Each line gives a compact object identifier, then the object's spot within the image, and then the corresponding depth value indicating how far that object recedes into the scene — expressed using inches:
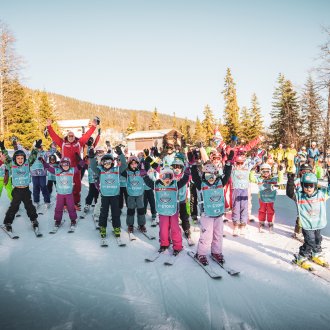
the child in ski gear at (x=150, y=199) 280.7
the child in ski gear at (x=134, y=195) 240.5
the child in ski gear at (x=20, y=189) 238.6
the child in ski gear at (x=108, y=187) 224.5
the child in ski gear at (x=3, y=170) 267.9
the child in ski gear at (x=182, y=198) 211.6
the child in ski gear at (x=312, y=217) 171.2
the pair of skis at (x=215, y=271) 157.3
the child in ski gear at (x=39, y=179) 320.2
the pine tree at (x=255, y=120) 1599.4
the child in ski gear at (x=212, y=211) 179.2
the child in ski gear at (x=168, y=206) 193.2
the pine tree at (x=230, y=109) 1574.8
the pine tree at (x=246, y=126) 1605.6
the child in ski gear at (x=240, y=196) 239.9
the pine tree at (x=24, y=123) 1100.5
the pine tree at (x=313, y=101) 702.6
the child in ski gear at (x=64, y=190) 245.4
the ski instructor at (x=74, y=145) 294.5
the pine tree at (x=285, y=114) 1266.0
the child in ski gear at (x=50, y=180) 358.6
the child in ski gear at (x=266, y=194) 246.4
